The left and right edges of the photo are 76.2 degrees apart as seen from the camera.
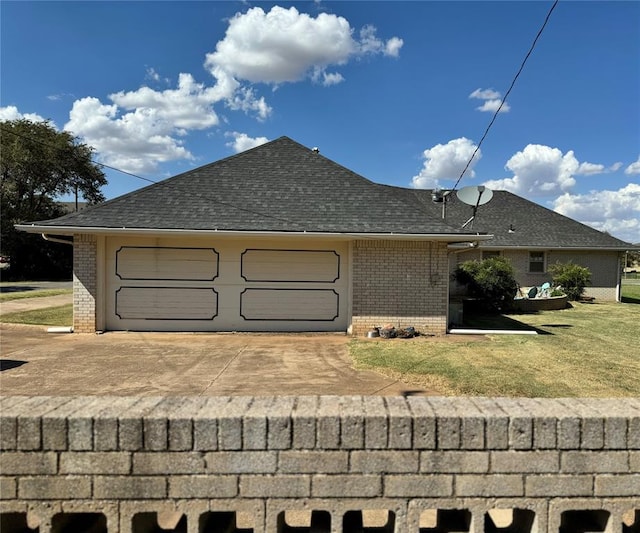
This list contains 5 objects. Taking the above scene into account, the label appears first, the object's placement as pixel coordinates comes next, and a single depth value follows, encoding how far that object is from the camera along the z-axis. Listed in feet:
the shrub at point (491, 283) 47.96
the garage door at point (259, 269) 31.42
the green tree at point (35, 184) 101.14
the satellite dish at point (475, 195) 33.73
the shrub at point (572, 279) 60.29
